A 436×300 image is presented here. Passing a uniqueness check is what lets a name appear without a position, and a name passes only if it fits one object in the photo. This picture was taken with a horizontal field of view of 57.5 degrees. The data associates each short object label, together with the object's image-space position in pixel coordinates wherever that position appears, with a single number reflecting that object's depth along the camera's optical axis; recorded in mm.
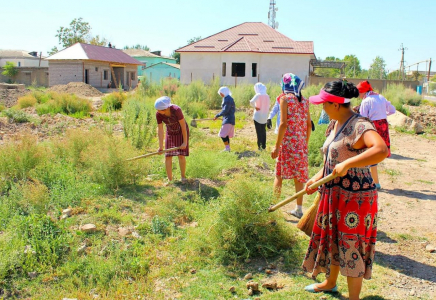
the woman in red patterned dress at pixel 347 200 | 2695
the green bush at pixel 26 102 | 17230
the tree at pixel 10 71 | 43281
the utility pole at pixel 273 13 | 40719
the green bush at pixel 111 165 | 5664
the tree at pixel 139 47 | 92938
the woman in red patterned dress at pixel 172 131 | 5653
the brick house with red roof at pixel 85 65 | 31984
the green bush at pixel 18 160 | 5953
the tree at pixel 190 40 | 70750
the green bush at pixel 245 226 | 3768
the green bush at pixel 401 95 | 19173
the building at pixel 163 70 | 48869
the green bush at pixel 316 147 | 7711
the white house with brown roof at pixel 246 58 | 29234
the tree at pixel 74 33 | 54844
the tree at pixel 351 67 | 54397
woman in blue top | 8422
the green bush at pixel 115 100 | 16827
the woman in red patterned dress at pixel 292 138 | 4621
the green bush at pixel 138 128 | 8320
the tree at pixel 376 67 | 53438
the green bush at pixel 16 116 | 12848
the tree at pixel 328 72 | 52312
